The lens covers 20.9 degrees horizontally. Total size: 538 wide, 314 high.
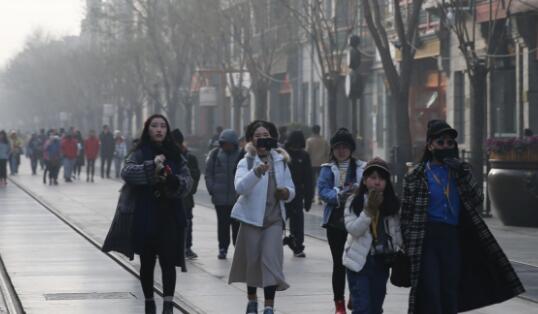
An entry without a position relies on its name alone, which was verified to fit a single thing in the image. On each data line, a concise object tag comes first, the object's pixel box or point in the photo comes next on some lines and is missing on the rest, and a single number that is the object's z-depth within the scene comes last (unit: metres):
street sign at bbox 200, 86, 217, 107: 54.94
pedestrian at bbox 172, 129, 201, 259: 17.23
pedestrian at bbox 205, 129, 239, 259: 17.03
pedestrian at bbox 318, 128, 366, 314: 11.69
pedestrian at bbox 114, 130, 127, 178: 48.31
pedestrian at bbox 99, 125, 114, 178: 46.78
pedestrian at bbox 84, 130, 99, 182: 46.48
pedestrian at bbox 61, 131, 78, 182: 44.35
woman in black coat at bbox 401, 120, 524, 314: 9.38
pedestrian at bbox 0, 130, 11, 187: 41.69
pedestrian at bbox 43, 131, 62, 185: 43.22
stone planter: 21.89
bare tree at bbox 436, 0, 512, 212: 25.69
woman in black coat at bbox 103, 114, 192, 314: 11.13
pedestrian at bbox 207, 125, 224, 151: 36.53
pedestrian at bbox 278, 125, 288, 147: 31.02
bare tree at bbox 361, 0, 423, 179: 27.61
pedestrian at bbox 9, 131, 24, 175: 53.15
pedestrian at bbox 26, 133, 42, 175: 55.72
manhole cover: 13.41
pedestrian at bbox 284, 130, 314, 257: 17.69
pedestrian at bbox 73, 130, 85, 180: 50.00
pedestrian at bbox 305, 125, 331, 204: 30.20
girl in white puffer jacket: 9.63
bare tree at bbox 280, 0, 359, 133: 35.38
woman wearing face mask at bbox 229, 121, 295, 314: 11.46
